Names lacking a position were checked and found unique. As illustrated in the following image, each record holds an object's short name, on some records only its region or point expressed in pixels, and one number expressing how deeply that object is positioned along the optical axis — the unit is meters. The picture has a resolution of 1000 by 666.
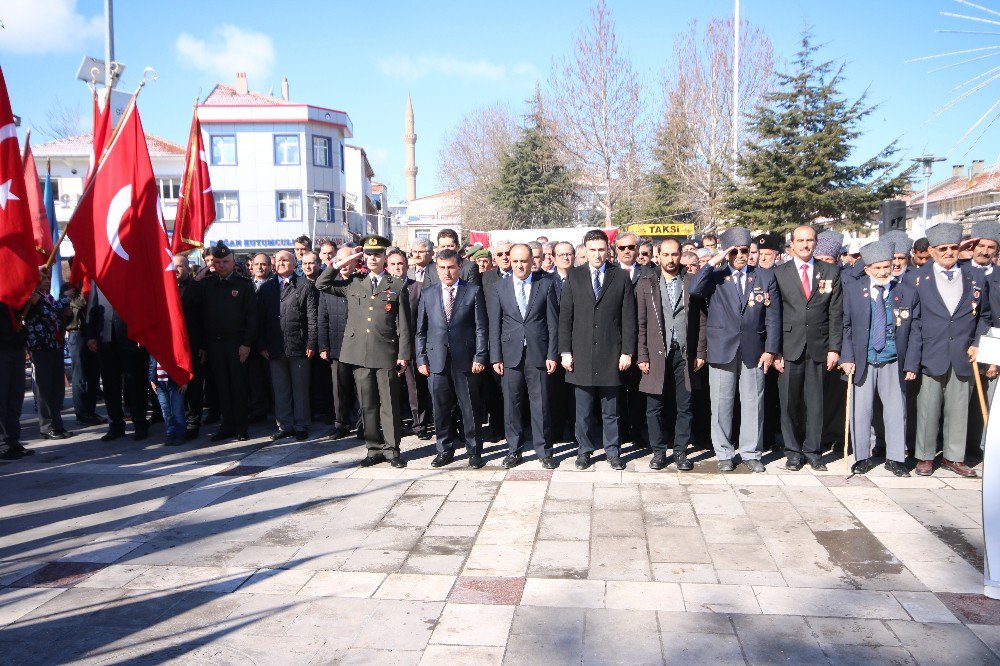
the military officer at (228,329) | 8.62
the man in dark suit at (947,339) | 6.89
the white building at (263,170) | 43.91
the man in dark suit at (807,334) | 6.99
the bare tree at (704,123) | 28.88
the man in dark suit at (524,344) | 7.35
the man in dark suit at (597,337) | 7.20
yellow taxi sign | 25.25
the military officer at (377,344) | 7.41
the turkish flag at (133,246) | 6.62
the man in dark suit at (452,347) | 7.41
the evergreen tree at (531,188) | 42.56
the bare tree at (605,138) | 30.59
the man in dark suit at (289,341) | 8.69
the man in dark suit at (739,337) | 6.98
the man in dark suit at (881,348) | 6.88
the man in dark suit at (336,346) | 8.62
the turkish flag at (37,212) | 7.71
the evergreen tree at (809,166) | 22.22
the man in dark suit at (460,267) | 8.20
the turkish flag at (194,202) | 9.16
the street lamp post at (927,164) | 18.73
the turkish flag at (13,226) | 6.18
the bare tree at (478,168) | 46.47
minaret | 121.69
